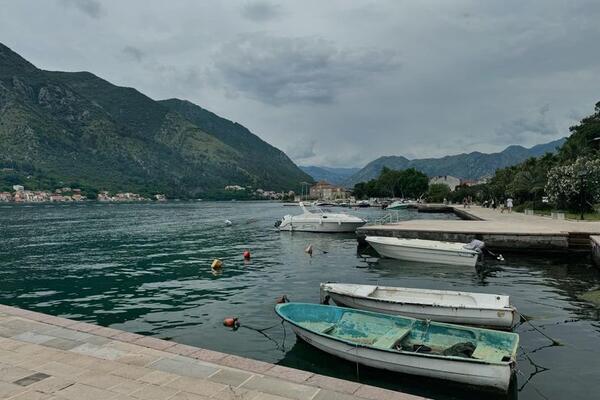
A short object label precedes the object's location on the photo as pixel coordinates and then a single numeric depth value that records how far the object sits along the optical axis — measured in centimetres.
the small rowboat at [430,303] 1271
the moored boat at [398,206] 11472
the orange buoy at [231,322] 1386
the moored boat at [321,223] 4866
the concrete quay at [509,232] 2948
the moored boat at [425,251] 2542
